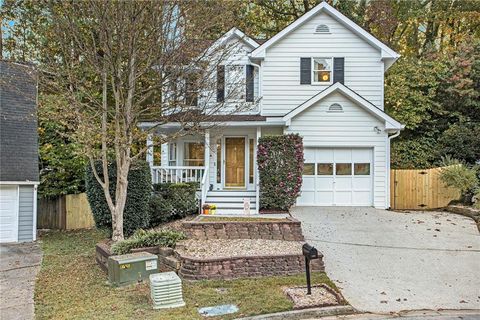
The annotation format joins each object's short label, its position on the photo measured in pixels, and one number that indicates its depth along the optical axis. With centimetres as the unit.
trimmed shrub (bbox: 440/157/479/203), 1559
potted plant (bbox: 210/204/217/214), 1430
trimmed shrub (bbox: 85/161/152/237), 1196
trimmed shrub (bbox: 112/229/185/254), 969
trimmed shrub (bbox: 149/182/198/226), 1317
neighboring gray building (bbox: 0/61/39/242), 1570
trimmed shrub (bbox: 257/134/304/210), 1492
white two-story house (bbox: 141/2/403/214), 1612
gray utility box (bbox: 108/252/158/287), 842
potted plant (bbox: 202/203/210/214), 1424
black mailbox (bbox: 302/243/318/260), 730
